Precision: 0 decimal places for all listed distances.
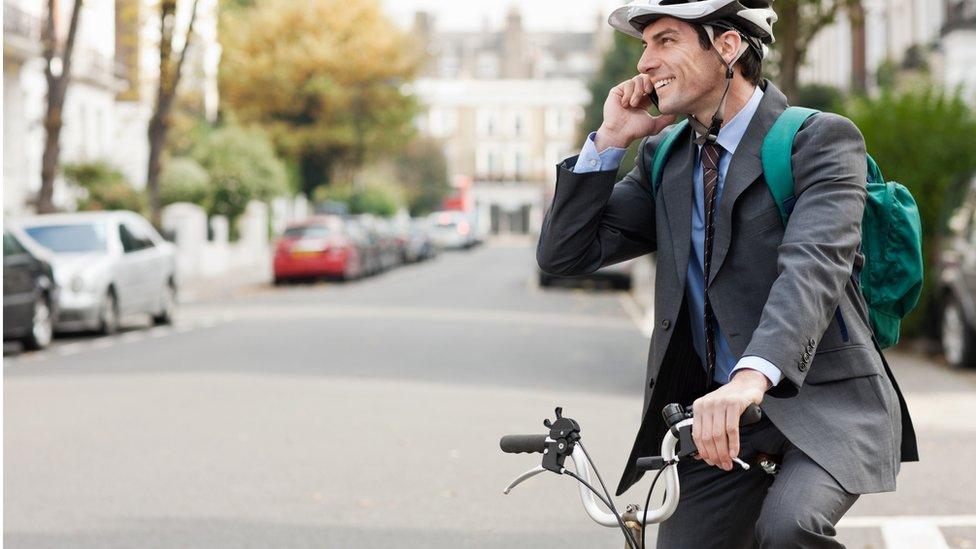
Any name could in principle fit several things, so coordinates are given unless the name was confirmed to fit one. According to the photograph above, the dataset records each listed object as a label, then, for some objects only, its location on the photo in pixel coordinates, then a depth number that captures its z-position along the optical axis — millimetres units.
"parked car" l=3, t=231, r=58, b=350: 15859
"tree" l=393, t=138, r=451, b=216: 95188
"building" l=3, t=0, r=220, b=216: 34844
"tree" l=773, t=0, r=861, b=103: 20062
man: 3029
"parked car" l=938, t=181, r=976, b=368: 14219
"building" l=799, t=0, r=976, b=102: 32688
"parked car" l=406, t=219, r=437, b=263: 50500
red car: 33750
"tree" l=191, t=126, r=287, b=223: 42906
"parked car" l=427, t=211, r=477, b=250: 67750
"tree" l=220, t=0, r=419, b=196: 53781
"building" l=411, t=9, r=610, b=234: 114438
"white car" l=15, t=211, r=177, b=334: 17984
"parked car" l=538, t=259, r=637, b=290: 32216
